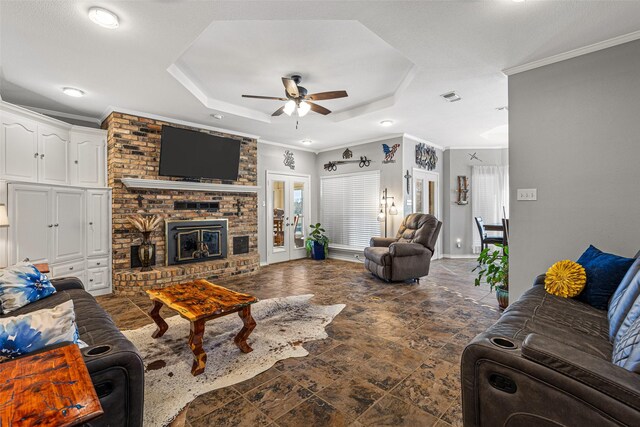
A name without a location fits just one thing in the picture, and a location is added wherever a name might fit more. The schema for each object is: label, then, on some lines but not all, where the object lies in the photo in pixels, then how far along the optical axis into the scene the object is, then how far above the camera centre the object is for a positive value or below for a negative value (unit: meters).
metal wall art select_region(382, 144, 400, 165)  6.03 +1.24
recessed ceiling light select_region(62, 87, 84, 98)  3.66 +1.55
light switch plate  2.96 +0.17
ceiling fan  3.16 +1.31
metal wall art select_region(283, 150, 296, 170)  6.88 +1.23
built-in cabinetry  3.40 +0.25
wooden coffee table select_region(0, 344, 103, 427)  0.72 -0.49
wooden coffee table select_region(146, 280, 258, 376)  2.19 -0.74
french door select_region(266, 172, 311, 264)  6.57 -0.07
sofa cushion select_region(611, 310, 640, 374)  1.08 -0.56
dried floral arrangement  4.36 -0.14
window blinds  6.49 +0.10
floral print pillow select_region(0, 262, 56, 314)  2.02 -0.53
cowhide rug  1.92 -1.17
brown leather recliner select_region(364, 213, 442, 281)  4.65 -0.67
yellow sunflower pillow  2.17 -0.52
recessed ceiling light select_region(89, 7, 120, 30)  2.21 +1.51
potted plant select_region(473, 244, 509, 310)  3.45 -0.76
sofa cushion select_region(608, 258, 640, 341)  1.55 -0.50
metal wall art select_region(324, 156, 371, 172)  6.57 +1.14
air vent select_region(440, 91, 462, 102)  3.82 +1.52
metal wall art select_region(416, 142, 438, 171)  6.38 +1.23
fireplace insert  4.82 -0.47
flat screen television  4.72 +1.01
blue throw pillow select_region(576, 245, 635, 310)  2.04 -0.48
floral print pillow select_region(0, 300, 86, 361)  1.16 -0.49
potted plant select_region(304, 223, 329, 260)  6.98 -0.75
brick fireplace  4.33 +0.06
